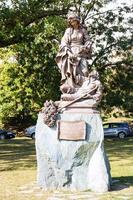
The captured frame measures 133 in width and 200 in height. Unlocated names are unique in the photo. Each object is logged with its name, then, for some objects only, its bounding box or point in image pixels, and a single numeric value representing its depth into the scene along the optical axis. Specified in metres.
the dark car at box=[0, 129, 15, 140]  45.38
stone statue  12.30
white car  44.52
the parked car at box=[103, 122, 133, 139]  42.97
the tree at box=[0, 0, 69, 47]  24.62
